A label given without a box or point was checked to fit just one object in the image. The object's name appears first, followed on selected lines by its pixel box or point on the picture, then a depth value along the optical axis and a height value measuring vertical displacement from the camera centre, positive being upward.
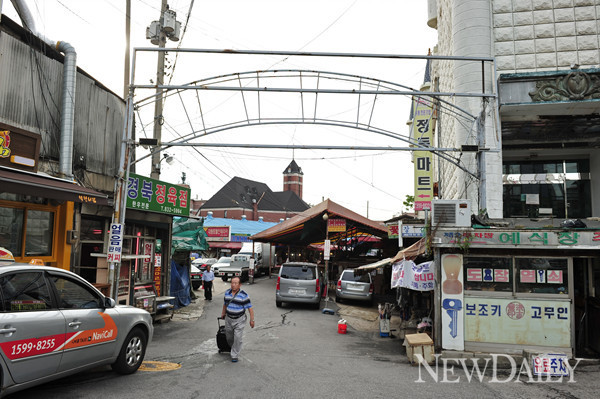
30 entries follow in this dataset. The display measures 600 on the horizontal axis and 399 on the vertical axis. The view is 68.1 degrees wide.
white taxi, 5.15 -1.20
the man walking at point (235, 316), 8.61 -1.45
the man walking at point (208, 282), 19.00 -1.73
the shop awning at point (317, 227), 21.67 +0.91
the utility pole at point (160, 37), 15.20 +7.33
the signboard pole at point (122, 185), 11.05 +1.42
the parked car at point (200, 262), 29.26 -1.50
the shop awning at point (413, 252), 10.50 -0.17
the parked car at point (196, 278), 22.25 -1.85
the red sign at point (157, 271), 15.65 -1.08
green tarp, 17.42 +0.28
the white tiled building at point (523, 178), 9.26 +2.50
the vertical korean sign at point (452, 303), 9.36 -1.23
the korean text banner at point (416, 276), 10.23 -0.72
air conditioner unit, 9.55 +0.70
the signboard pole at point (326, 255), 19.09 -0.50
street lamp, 17.13 +3.21
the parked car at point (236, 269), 28.41 -1.77
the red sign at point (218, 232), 43.62 +0.93
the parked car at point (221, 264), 29.90 -1.52
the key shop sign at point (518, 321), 9.12 -1.55
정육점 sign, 13.13 +1.43
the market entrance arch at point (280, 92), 11.73 +4.09
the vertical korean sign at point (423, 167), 18.41 +3.24
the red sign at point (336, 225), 21.44 +0.90
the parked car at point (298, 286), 17.03 -1.68
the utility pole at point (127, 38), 13.69 +6.28
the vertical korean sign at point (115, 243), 10.90 -0.08
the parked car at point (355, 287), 18.61 -1.84
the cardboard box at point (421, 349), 8.86 -2.09
